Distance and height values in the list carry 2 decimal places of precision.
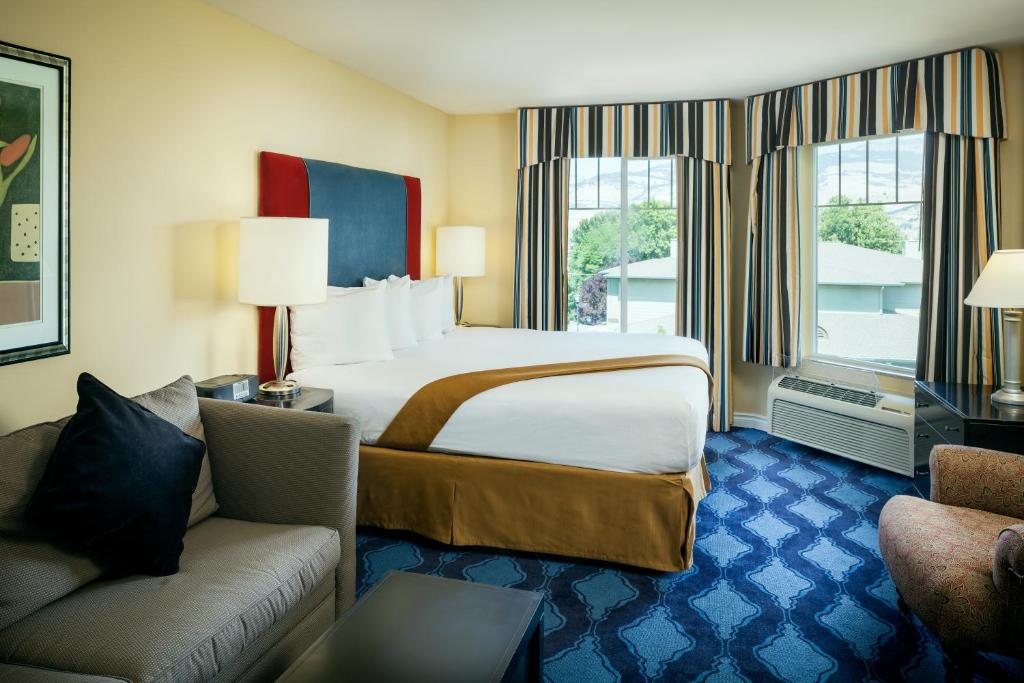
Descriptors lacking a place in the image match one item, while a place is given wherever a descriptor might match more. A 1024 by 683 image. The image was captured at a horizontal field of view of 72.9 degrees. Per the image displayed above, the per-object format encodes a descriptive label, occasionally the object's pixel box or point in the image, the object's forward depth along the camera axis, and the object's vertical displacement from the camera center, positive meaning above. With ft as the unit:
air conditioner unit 13.32 -1.89
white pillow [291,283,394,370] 11.33 -0.08
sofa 4.95 -2.15
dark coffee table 5.02 -2.45
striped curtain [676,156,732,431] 16.93 +1.66
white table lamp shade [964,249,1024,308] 10.43 +0.71
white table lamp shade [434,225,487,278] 17.21 +1.88
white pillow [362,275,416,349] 13.18 +0.24
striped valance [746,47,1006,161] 12.44 +4.50
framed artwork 7.55 +1.36
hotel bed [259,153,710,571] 9.20 -1.89
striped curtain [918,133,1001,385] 12.55 +1.41
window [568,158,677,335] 17.80 +2.14
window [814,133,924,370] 14.34 +1.71
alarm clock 9.41 -0.87
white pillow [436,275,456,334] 16.02 +0.51
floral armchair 6.02 -2.15
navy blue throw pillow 5.62 -1.38
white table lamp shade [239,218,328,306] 9.93 +0.95
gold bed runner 9.86 -1.14
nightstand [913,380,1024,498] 9.98 -1.40
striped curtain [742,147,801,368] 15.87 +1.49
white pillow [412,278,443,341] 14.52 +0.37
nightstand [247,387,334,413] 9.48 -1.05
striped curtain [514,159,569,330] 17.98 +2.22
